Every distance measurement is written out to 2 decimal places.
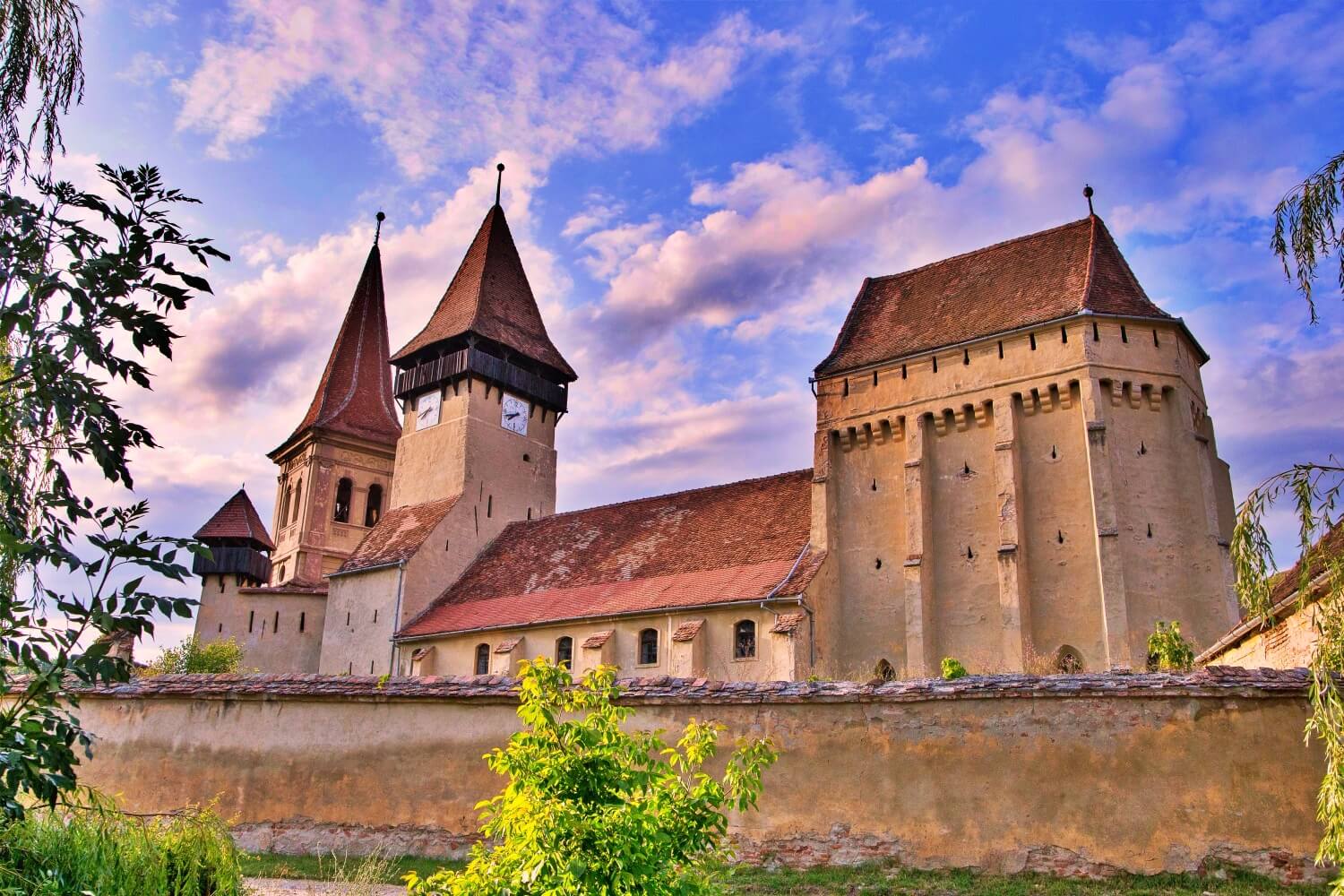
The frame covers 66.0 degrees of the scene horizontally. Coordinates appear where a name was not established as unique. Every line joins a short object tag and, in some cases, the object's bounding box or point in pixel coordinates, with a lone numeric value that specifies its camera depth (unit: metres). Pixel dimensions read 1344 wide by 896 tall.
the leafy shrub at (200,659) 34.84
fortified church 24.61
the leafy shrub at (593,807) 6.32
